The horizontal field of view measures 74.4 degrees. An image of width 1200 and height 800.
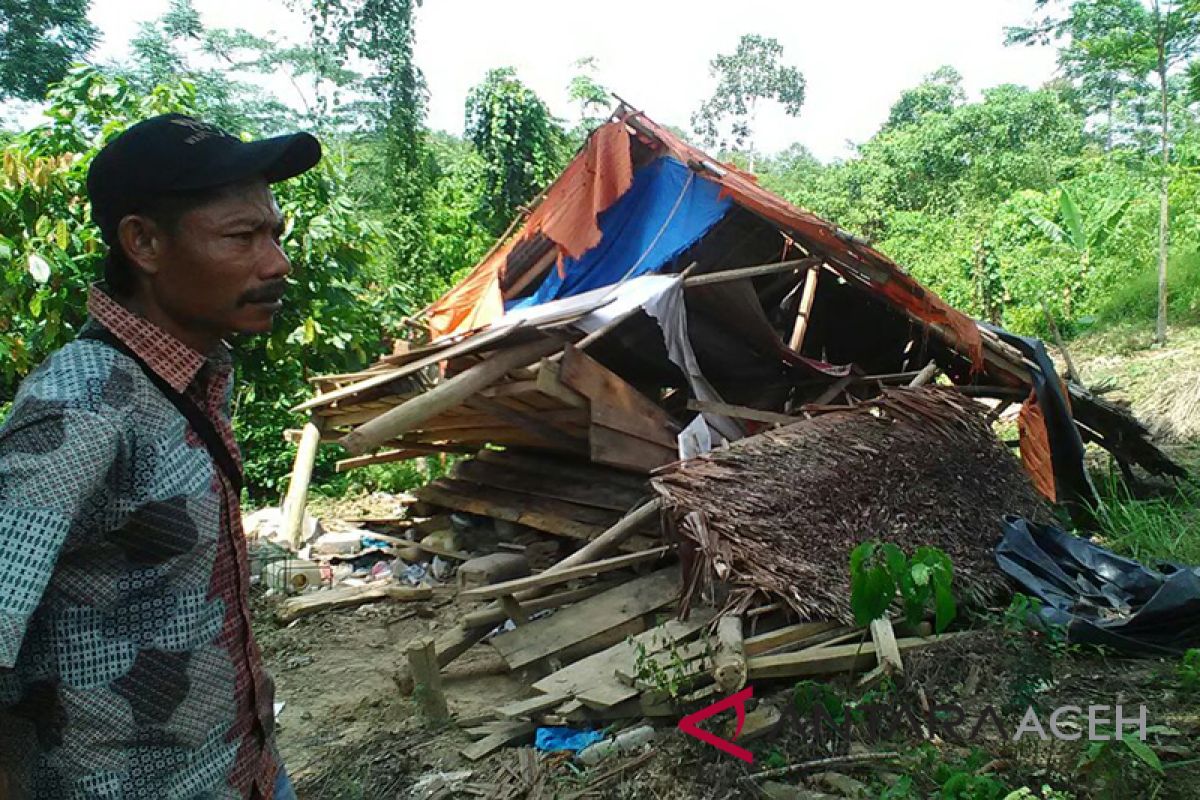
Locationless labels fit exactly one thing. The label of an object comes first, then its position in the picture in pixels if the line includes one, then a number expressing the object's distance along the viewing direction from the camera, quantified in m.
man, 1.11
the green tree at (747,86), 34.78
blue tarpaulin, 6.30
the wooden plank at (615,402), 5.17
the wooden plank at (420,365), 4.93
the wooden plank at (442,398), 4.18
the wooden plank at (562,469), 6.34
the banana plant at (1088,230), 15.27
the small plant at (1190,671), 3.28
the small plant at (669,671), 3.41
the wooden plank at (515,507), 6.27
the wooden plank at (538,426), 5.62
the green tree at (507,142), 12.89
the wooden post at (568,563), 4.22
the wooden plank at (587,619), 4.23
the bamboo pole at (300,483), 6.79
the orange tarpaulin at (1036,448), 6.28
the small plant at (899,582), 2.88
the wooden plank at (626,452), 5.48
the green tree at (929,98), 28.55
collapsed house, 4.47
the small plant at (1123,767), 2.47
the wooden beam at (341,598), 5.85
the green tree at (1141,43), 12.05
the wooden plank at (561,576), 4.11
